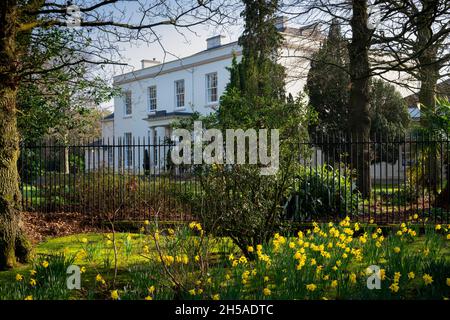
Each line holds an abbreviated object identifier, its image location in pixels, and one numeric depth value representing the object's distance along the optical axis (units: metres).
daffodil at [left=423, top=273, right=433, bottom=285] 4.69
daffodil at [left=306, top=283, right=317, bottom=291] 4.66
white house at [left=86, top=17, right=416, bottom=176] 26.69
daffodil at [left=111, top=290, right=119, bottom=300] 4.42
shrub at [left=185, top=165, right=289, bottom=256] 6.27
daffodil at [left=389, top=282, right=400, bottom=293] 4.55
